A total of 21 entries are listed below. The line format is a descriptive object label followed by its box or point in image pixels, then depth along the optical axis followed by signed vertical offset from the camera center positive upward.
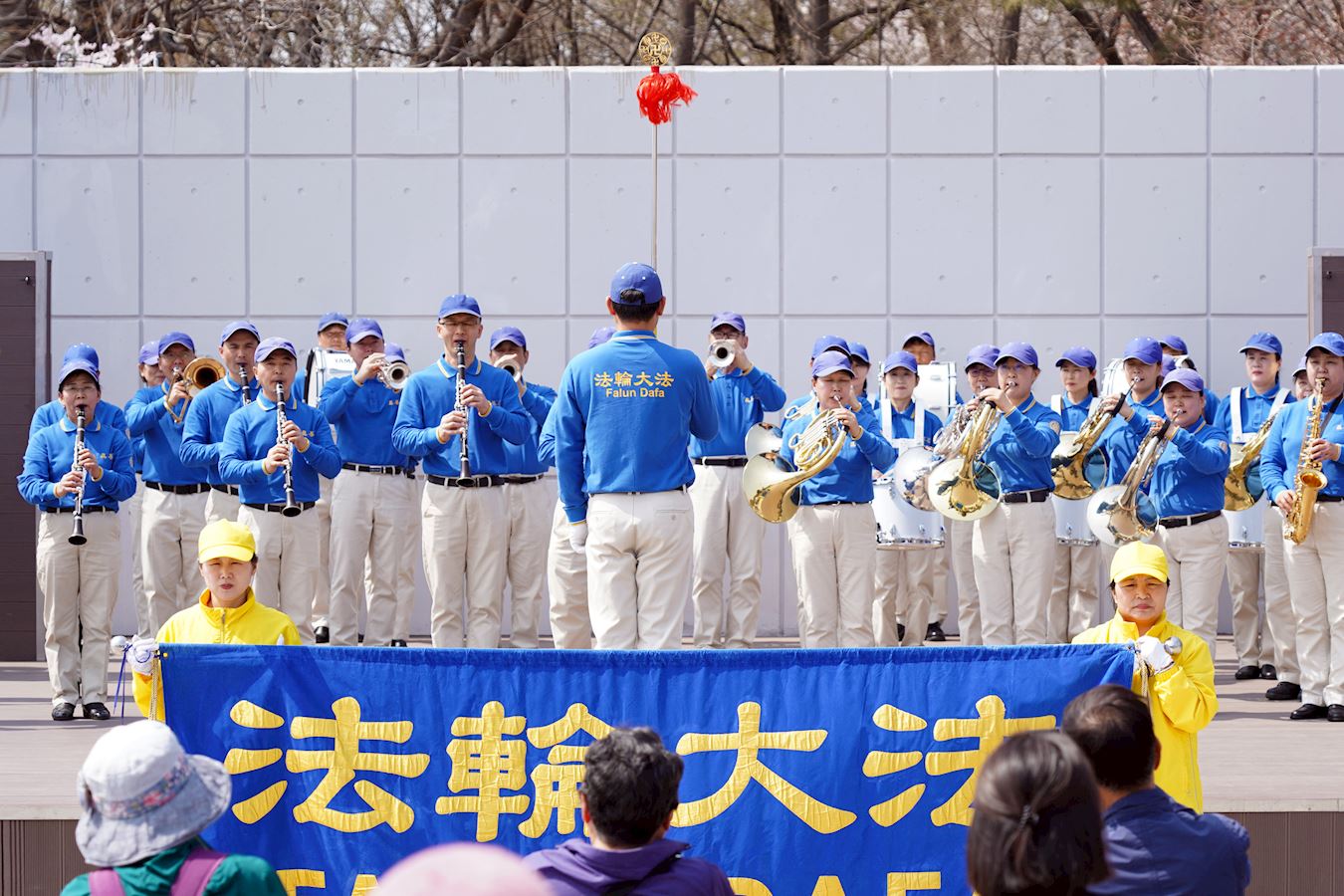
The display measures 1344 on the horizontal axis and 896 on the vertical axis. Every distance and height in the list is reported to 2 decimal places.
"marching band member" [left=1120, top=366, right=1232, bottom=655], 17.17 -0.30
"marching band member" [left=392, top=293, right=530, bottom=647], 17.37 -0.17
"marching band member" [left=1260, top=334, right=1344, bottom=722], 16.61 -0.42
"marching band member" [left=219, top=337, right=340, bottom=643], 17.12 -0.22
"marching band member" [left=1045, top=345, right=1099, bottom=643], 19.62 -0.67
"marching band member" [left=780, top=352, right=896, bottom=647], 17.47 -0.52
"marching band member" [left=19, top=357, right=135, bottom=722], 17.19 -0.51
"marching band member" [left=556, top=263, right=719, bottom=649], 12.91 -0.05
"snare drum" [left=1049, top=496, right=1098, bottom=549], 18.97 -0.42
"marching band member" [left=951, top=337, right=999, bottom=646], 19.92 -0.73
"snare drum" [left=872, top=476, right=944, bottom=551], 18.23 -0.39
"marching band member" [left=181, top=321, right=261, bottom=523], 17.53 +0.20
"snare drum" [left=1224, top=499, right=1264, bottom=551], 18.84 -0.44
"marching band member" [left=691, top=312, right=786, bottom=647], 19.02 -0.39
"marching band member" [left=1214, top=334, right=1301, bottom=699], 18.34 -0.68
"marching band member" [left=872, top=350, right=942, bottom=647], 19.05 -0.64
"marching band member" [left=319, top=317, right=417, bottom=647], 19.30 -0.35
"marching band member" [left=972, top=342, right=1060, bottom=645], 18.27 -0.50
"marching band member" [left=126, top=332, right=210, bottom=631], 18.16 -0.32
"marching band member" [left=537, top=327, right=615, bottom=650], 16.64 -0.71
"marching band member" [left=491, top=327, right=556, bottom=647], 18.22 -0.45
